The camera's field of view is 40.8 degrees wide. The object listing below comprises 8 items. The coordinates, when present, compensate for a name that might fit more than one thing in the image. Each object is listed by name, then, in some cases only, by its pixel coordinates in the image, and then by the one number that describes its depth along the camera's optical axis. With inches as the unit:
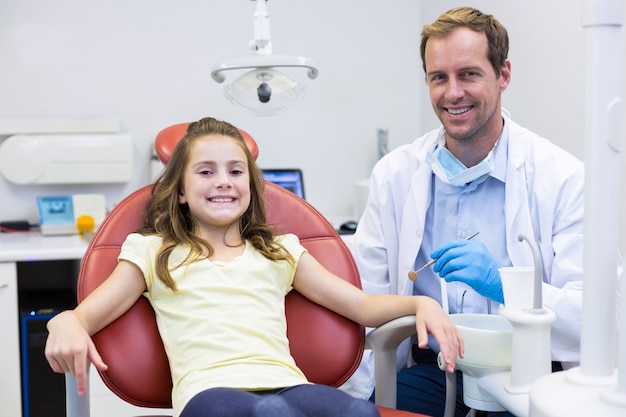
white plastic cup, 55.1
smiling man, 72.5
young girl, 54.0
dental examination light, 76.7
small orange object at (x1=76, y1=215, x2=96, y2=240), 106.6
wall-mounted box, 108.9
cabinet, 94.4
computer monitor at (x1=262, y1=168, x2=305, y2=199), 120.0
